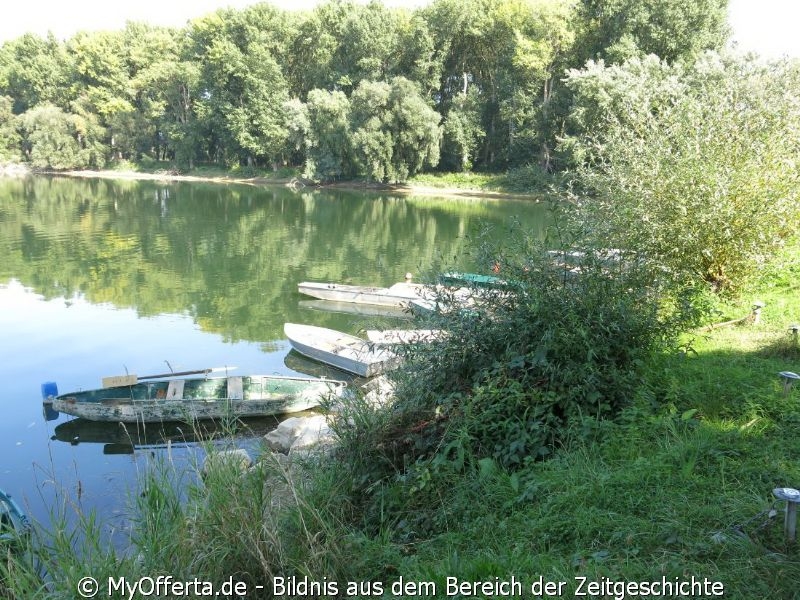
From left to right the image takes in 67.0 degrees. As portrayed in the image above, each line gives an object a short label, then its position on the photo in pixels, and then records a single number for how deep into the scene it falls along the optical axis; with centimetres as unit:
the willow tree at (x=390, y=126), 4556
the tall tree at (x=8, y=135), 6438
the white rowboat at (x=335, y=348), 1267
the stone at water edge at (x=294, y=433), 898
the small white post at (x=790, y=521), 333
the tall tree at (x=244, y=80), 5553
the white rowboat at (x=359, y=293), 1825
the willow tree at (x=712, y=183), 891
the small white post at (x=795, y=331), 709
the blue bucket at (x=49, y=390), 1065
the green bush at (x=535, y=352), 507
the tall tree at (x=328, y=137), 4834
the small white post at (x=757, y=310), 841
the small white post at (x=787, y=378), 516
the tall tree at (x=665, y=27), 3950
